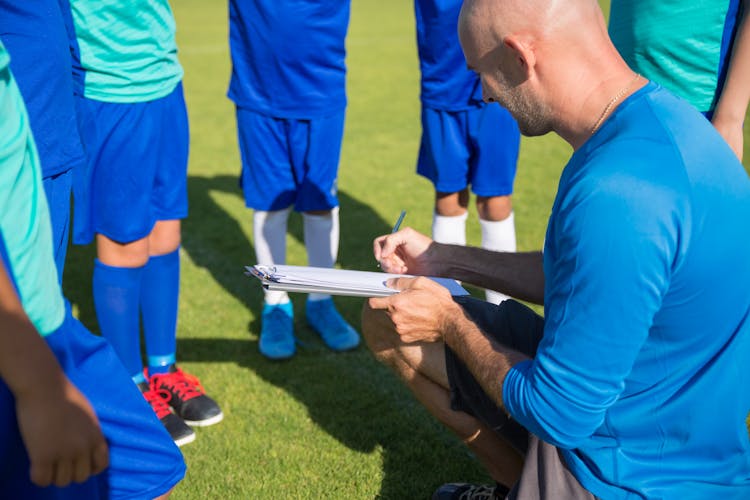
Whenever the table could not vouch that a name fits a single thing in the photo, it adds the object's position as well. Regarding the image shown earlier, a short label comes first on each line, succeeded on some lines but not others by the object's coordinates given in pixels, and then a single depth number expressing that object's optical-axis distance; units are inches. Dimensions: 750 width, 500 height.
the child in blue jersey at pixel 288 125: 139.6
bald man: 61.1
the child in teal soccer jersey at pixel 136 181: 112.0
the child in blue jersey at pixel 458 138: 143.5
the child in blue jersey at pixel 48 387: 48.6
